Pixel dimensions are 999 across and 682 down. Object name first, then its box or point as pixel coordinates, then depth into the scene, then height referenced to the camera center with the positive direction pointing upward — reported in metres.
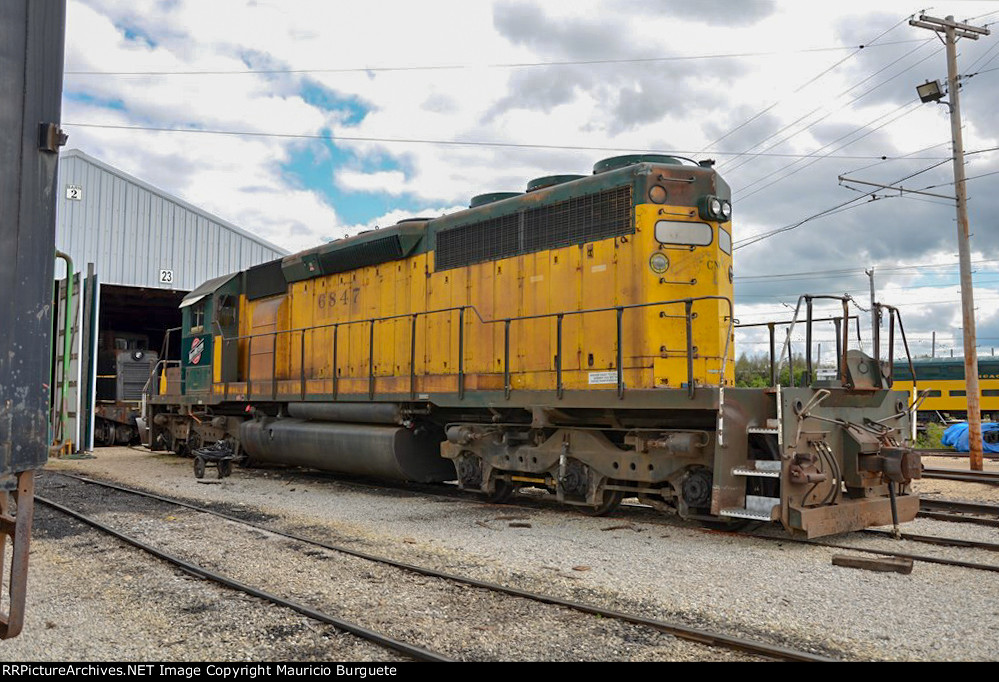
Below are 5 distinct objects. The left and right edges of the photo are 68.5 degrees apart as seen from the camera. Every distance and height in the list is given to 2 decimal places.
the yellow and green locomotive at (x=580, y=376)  6.74 +0.16
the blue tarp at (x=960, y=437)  21.48 -1.35
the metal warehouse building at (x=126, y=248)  19.72 +4.18
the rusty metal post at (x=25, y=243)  2.40 +0.49
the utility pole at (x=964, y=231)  14.83 +3.43
